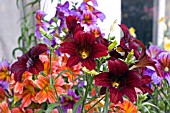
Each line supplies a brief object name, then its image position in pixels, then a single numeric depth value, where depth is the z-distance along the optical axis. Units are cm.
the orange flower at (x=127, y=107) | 56
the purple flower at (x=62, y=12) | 64
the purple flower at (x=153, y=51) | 60
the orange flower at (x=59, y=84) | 56
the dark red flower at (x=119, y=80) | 46
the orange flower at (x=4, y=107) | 59
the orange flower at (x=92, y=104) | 55
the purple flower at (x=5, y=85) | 63
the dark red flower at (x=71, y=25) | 53
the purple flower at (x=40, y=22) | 66
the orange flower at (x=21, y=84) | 57
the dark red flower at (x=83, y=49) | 47
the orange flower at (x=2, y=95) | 63
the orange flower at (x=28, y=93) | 57
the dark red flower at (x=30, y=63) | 51
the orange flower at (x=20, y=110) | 58
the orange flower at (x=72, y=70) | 59
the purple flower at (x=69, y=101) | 57
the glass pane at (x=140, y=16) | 217
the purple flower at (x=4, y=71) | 63
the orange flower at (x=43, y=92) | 56
